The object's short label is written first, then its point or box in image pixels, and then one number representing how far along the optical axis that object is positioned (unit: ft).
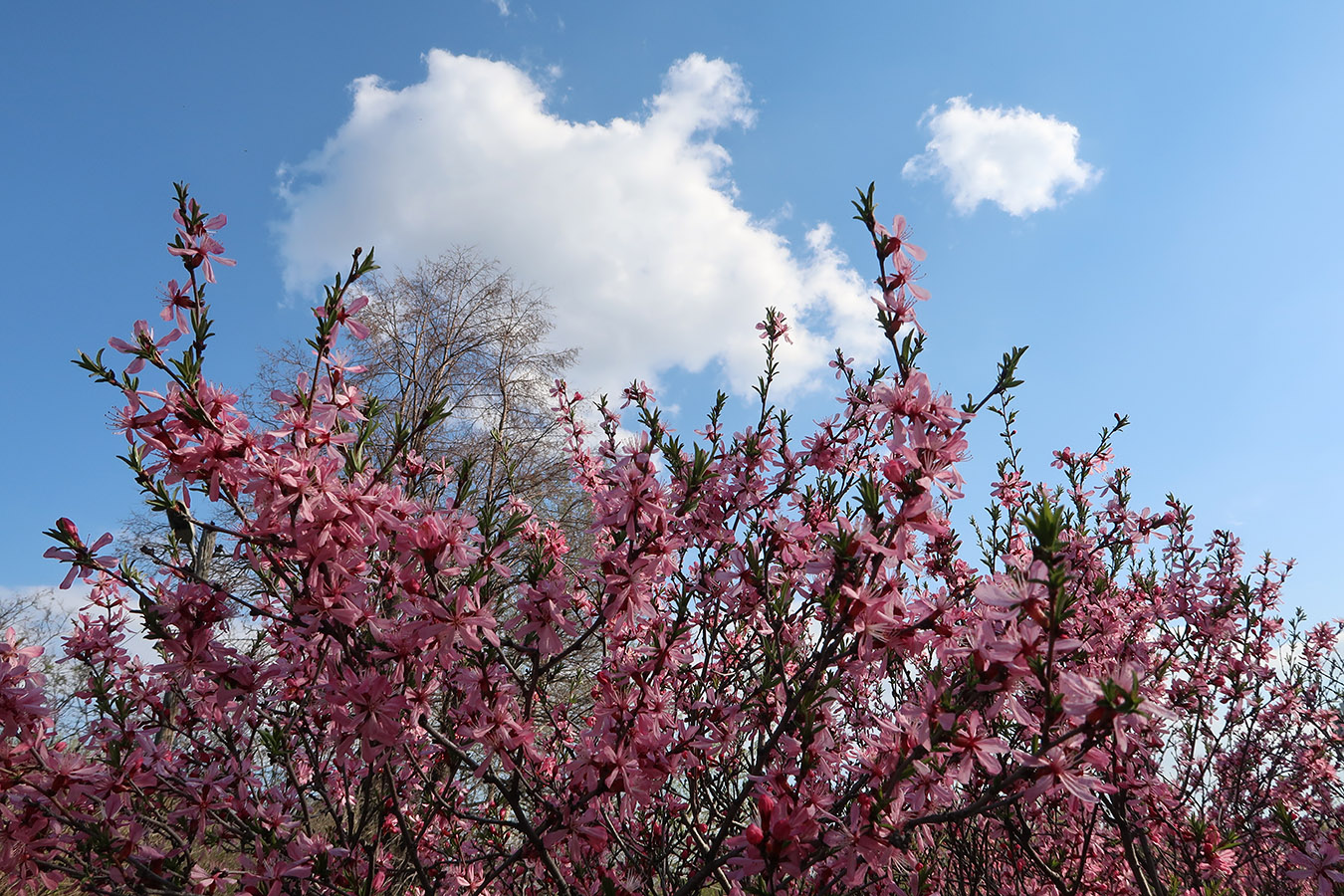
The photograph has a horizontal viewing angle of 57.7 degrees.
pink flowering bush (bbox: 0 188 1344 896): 1.86
